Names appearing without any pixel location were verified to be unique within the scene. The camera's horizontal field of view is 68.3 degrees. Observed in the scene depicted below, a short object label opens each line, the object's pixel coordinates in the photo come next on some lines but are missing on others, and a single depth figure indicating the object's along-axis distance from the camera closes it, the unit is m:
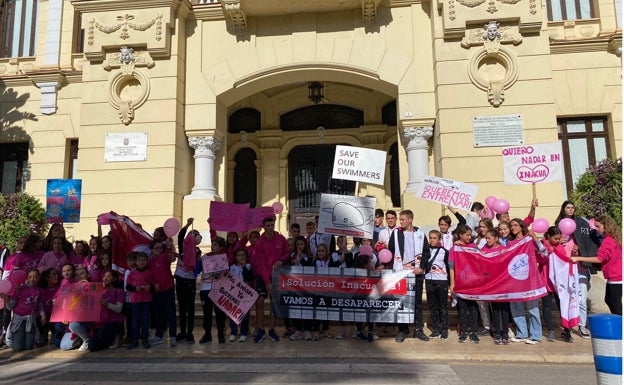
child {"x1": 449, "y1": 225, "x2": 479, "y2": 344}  7.00
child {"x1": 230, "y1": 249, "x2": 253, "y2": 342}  7.36
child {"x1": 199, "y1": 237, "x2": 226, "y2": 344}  7.29
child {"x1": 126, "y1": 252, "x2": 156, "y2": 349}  7.02
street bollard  3.18
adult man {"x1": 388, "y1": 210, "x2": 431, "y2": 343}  7.18
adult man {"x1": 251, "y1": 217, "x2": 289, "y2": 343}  7.38
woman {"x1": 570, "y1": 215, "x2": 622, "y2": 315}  6.56
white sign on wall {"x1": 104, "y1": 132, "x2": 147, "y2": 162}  12.41
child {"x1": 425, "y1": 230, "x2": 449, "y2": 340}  7.14
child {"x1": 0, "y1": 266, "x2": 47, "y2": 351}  7.14
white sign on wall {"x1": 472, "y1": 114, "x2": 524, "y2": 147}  11.41
